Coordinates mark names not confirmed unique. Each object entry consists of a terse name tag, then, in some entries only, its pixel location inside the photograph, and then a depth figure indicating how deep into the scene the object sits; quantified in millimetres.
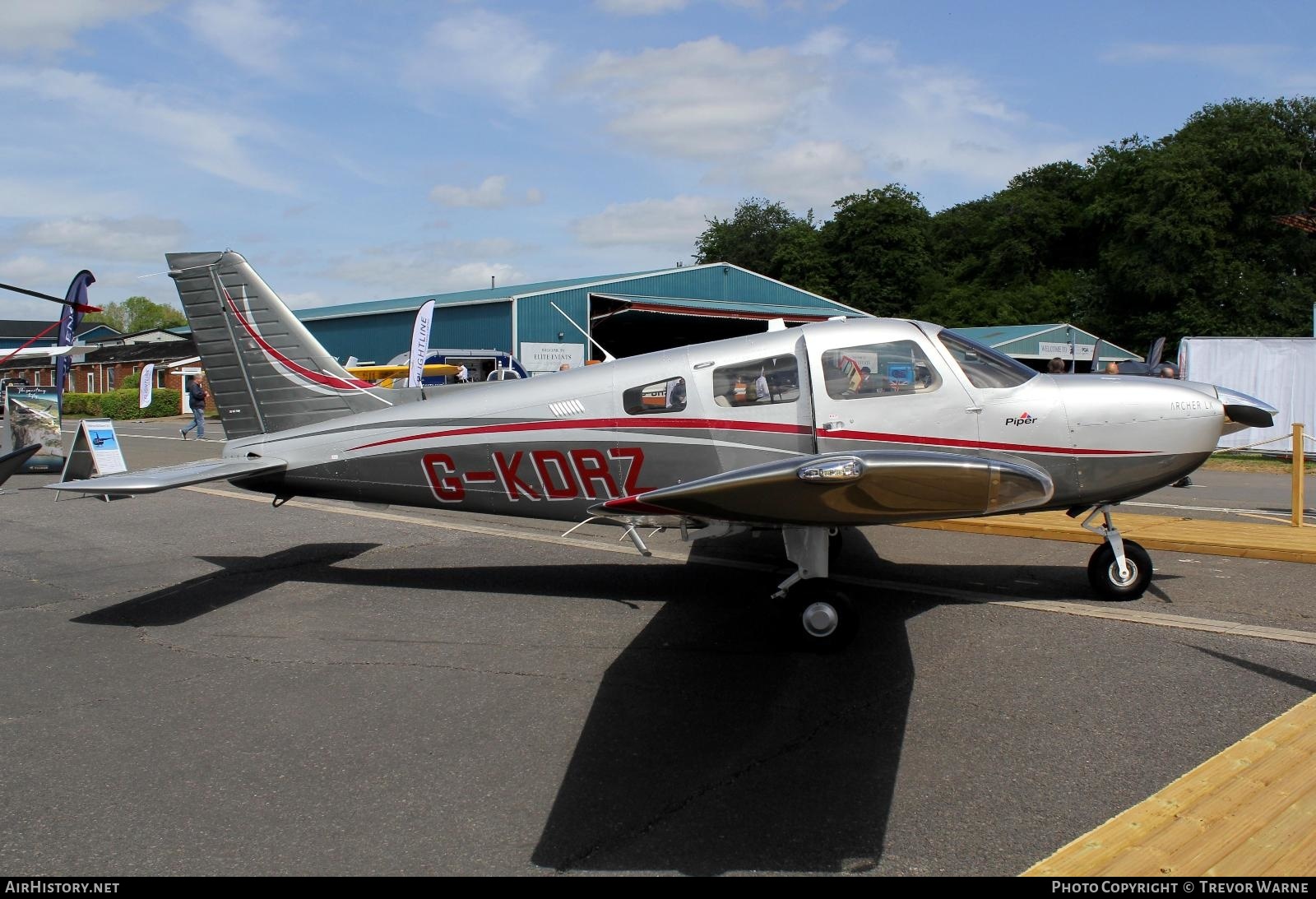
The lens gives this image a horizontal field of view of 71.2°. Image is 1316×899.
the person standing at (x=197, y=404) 24641
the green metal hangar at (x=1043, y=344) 37406
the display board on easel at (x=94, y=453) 9289
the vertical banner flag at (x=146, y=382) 26078
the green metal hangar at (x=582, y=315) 32469
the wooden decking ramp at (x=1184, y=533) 8055
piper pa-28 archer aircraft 6180
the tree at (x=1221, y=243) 43906
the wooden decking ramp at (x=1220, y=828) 2973
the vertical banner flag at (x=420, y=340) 22166
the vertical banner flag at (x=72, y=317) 15172
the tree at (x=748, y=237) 92062
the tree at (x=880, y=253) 60875
